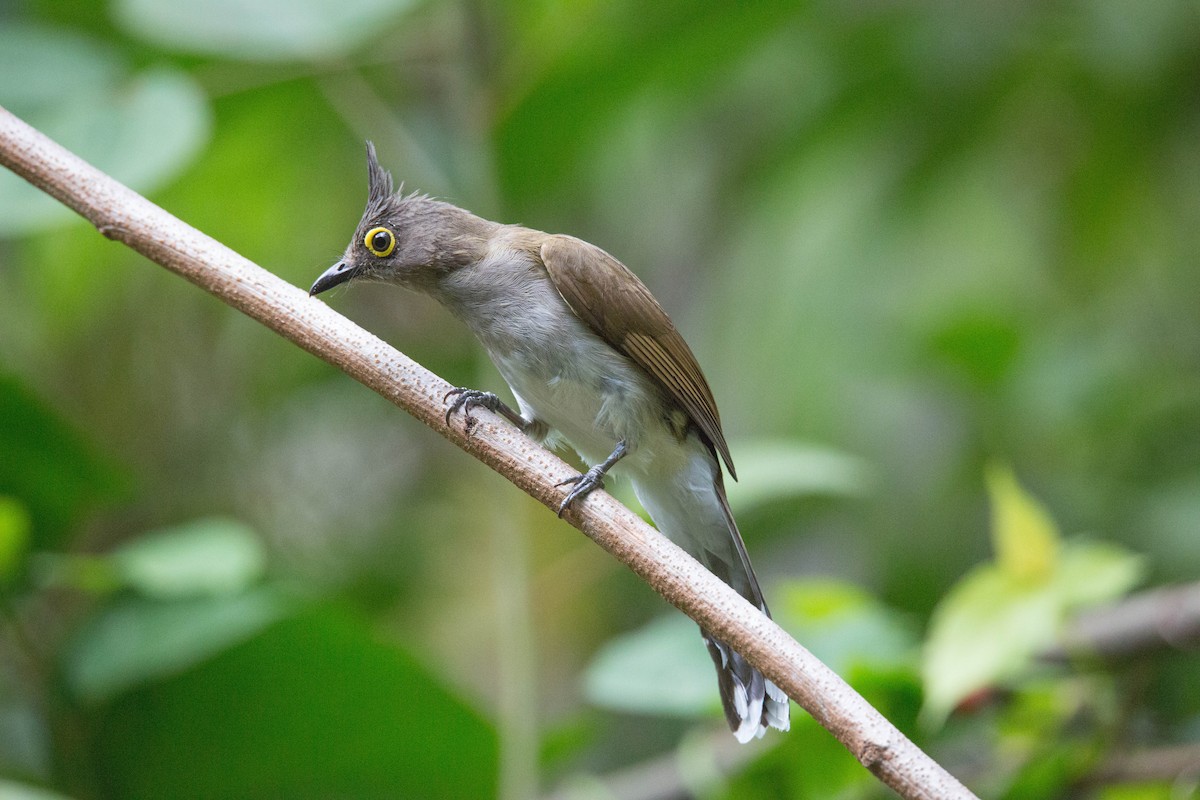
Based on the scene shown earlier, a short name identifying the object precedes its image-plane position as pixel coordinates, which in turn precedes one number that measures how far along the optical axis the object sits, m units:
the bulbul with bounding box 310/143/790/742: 5.79
